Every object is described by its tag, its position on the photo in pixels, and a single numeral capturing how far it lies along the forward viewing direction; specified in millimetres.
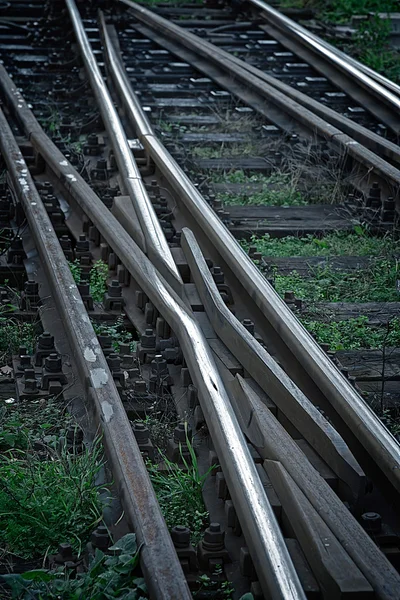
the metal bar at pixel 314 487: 5871
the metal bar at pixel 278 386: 6840
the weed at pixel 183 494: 6836
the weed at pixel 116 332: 9227
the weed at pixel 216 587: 6078
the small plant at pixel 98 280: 10352
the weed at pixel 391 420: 7955
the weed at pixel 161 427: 7750
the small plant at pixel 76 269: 10461
